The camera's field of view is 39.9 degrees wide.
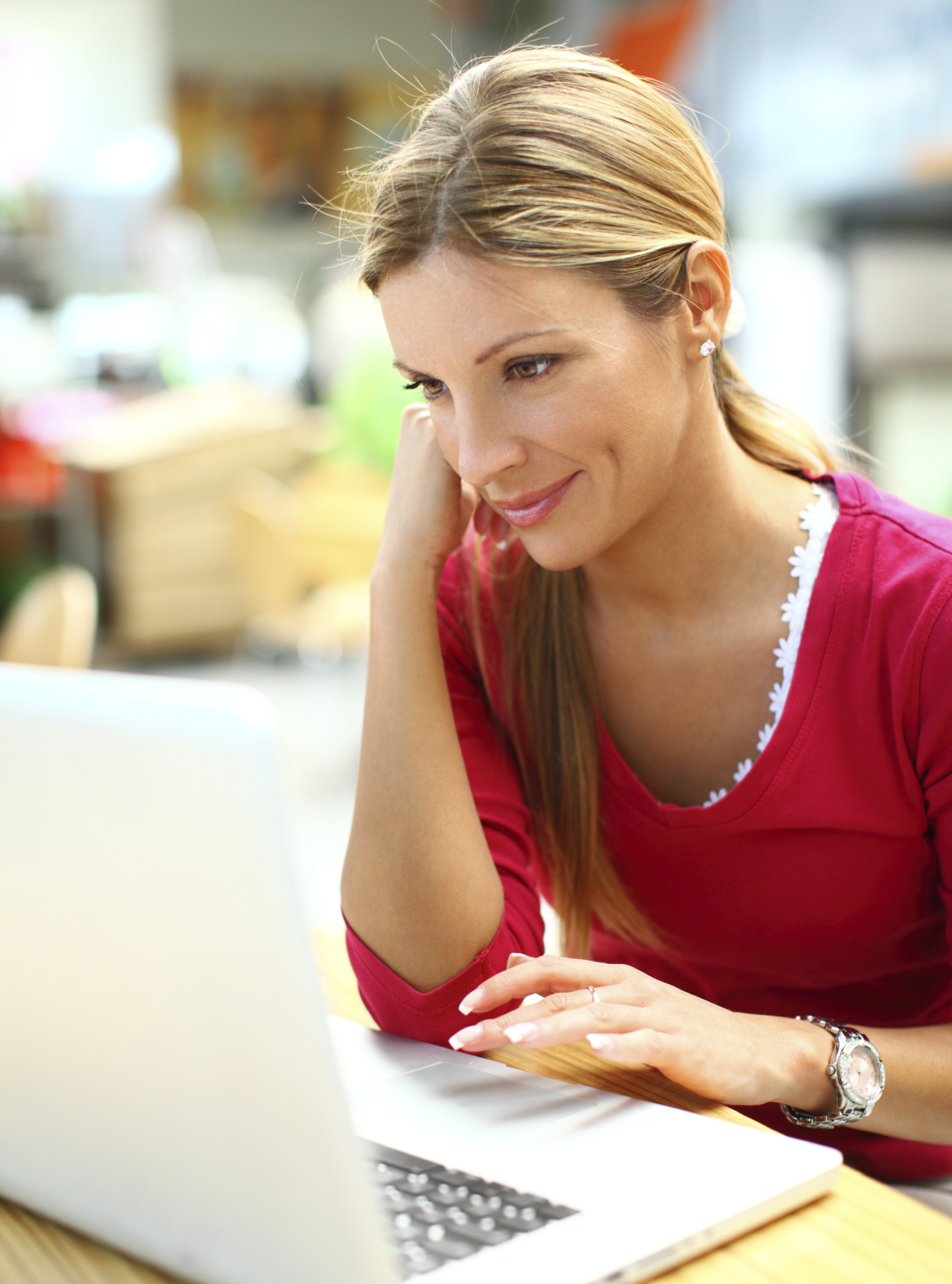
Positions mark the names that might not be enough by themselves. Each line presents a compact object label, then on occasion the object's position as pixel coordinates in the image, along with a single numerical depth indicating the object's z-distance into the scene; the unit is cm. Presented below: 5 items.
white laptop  44
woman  82
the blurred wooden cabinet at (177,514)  552
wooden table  55
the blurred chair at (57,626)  186
